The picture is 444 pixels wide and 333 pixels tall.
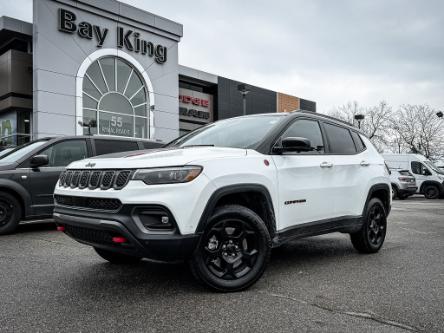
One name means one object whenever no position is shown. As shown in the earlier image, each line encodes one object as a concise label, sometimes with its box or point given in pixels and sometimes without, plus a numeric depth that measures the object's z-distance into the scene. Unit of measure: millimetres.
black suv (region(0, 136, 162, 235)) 7223
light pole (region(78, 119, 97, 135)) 23162
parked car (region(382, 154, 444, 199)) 20672
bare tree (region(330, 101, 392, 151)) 53969
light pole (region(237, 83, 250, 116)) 22333
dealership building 22438
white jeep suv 3502
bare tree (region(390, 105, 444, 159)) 47625
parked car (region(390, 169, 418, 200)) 19453
